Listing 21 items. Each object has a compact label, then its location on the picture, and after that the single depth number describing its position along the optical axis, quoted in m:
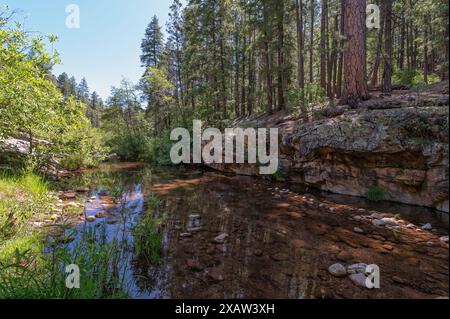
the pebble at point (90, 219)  5.16
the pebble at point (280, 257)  3.42
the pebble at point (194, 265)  3.24
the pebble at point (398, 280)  2.64
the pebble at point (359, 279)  2.67
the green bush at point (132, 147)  20.56
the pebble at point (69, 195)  7.23
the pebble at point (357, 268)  2.90
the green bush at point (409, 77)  12.01
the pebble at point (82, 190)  8.26
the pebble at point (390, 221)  4.33
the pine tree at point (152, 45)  28.38
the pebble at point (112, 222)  5.03
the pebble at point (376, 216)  4.71
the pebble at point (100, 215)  5.48
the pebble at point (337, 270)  2.89
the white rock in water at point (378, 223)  4.38
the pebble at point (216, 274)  2.99
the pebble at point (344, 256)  3.30
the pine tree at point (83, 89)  62.28
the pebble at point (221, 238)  4.08
